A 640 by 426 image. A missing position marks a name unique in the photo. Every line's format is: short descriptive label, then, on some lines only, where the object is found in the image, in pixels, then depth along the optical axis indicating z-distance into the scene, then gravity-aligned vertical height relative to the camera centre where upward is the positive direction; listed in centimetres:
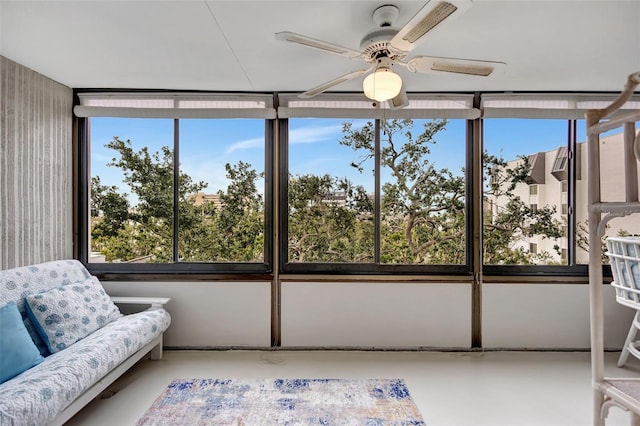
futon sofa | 167 -81
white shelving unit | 102 -3
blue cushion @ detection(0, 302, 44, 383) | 184 -74
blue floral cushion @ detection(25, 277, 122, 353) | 220 -67
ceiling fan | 162 +83
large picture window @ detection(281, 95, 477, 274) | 314 +19
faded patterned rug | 203 -122
